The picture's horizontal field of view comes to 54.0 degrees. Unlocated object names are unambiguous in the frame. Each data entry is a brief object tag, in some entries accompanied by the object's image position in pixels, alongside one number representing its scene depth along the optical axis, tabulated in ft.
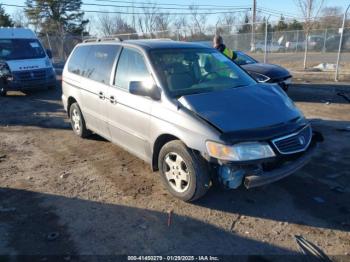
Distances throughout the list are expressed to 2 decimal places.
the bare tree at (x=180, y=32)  66.93
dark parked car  29.90
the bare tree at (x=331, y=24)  94.36
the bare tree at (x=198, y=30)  67.72
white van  37.68
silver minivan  11.99
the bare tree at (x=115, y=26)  155.56
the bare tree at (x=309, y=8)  69.31
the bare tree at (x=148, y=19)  154.03
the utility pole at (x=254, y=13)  123.54
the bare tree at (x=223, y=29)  66.00
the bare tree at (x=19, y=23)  157.11
